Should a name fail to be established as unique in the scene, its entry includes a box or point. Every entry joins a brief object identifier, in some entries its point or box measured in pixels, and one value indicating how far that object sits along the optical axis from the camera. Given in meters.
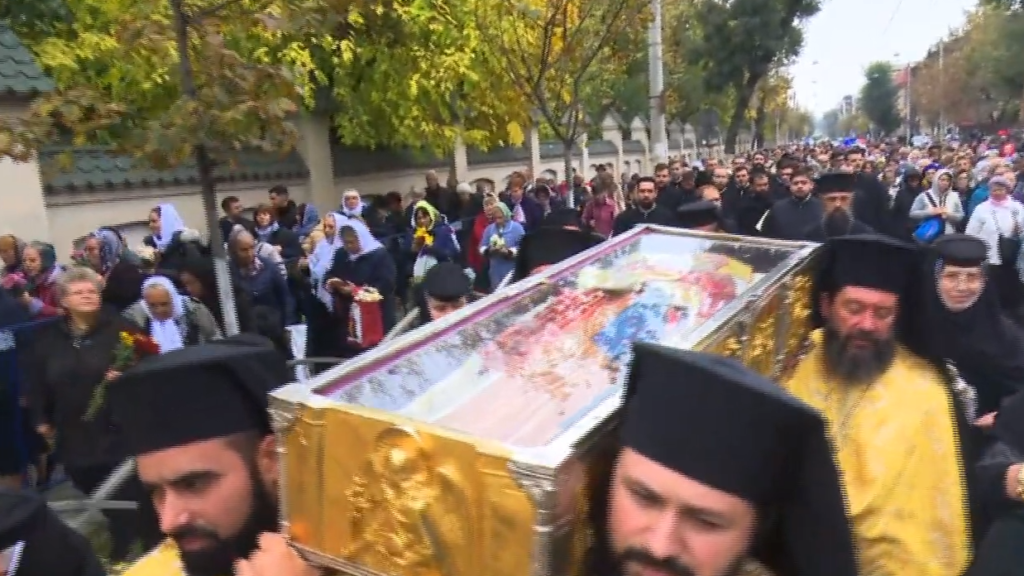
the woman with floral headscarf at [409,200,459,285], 8.15
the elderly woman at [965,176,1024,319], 8.09
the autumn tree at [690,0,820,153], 31.62
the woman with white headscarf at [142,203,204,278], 6.58
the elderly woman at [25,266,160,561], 4.51
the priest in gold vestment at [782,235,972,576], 2.81
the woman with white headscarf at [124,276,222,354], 5.17
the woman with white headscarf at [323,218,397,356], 6.92
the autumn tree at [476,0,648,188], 10.25
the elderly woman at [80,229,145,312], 5.29
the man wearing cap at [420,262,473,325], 4.78
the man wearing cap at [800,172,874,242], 6.08
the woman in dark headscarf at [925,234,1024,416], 4.44
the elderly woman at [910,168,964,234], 9.91
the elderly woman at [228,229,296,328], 6.83
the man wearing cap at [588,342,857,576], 1.72
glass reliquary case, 1.78
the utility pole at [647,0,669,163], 15.51
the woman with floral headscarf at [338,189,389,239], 9.65
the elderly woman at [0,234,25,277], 7.25
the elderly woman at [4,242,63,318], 6.93
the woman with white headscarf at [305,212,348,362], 7.17
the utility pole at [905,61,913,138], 81.40
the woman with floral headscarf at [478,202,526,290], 8.52
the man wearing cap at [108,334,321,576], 1.99
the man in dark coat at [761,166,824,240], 7.16
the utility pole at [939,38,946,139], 55.97
